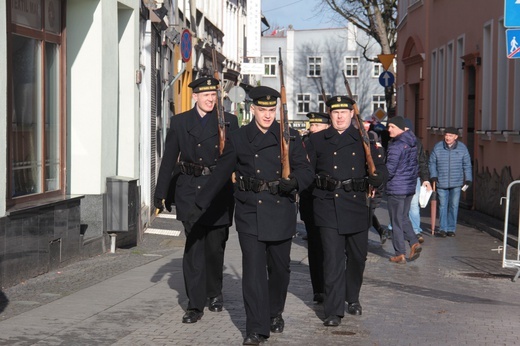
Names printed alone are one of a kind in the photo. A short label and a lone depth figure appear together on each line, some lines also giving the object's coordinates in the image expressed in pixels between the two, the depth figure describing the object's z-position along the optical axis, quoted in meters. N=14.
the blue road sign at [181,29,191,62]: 18.98
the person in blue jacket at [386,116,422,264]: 14.27
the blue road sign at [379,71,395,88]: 36.44
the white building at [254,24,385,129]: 86.38
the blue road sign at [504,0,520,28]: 12.55
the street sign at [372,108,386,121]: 41.25
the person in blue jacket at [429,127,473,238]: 18.09
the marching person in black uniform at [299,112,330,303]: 10.12
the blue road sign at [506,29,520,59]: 12.85
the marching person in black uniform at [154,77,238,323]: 9.53
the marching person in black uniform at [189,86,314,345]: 8.46
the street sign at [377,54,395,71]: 34.41
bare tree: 44.00
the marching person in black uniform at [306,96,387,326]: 9.48
